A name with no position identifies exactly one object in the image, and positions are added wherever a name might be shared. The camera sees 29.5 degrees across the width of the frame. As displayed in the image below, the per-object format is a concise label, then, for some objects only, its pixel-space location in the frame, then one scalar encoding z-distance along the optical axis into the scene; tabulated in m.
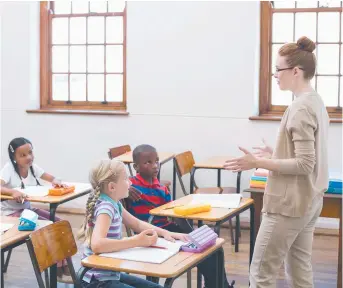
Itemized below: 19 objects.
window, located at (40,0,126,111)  6.66
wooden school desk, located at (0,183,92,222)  4.16
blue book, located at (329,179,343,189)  4.06
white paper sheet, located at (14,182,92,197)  4.34
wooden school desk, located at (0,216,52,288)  2.98
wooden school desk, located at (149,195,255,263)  3.52
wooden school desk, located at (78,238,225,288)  2.50
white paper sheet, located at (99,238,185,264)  2.64
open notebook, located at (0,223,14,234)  3.20
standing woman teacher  3.00
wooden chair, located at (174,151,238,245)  5.34
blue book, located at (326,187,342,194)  4.06
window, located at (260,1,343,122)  5.94
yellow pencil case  3.59
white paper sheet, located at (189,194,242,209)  3.80
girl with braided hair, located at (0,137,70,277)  4.40
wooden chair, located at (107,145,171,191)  5.68
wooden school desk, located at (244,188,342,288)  4.05
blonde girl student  2.74
